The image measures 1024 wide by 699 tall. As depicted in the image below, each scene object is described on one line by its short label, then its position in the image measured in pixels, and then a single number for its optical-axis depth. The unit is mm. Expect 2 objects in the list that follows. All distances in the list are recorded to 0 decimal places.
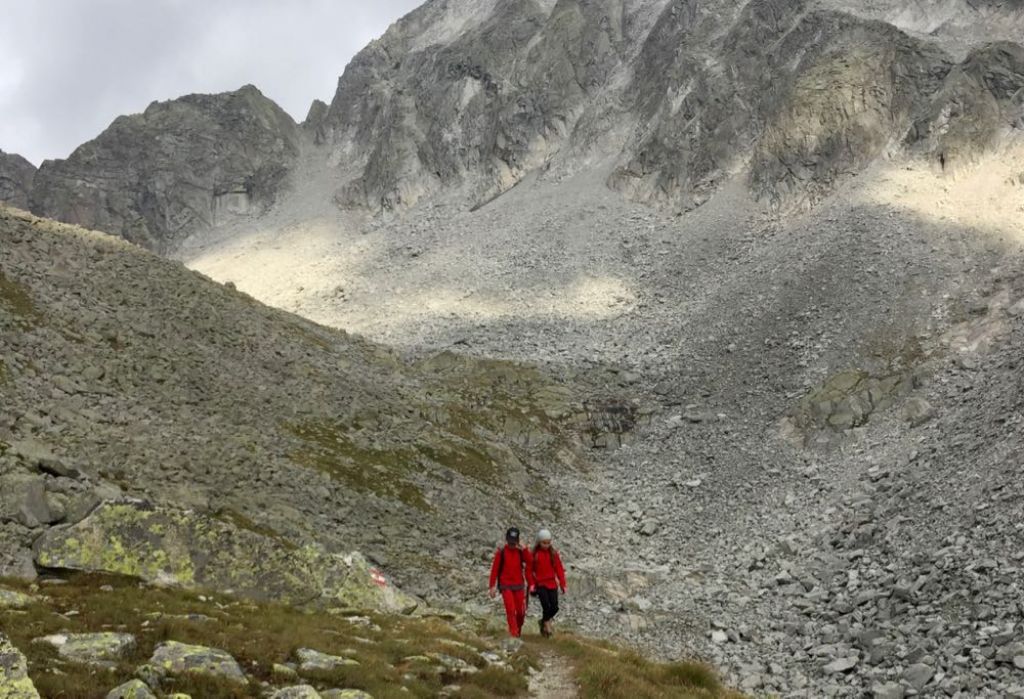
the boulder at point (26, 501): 19938
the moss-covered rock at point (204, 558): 19109
